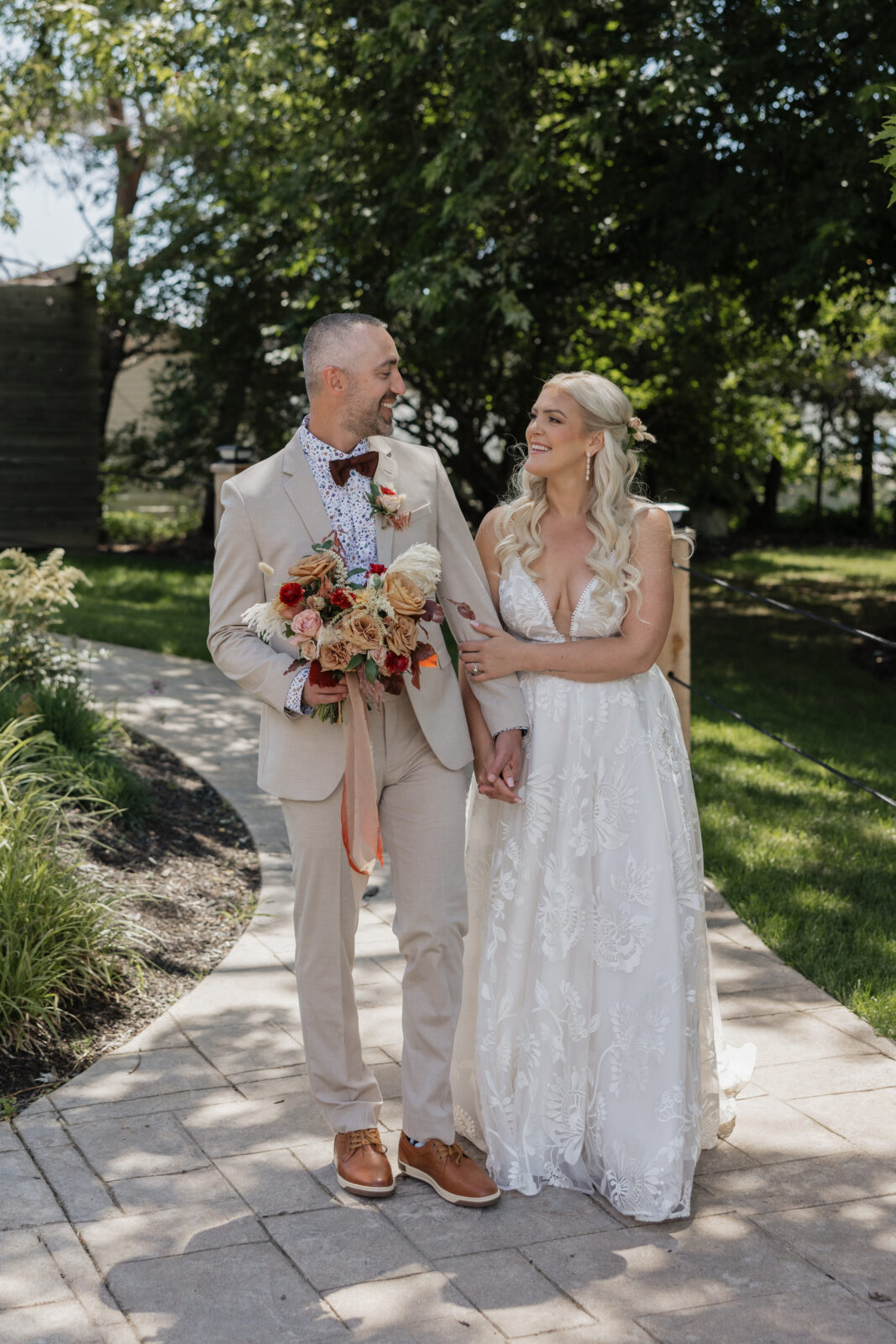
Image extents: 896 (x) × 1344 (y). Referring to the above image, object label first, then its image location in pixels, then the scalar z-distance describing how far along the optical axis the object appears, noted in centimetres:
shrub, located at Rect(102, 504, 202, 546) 2114
